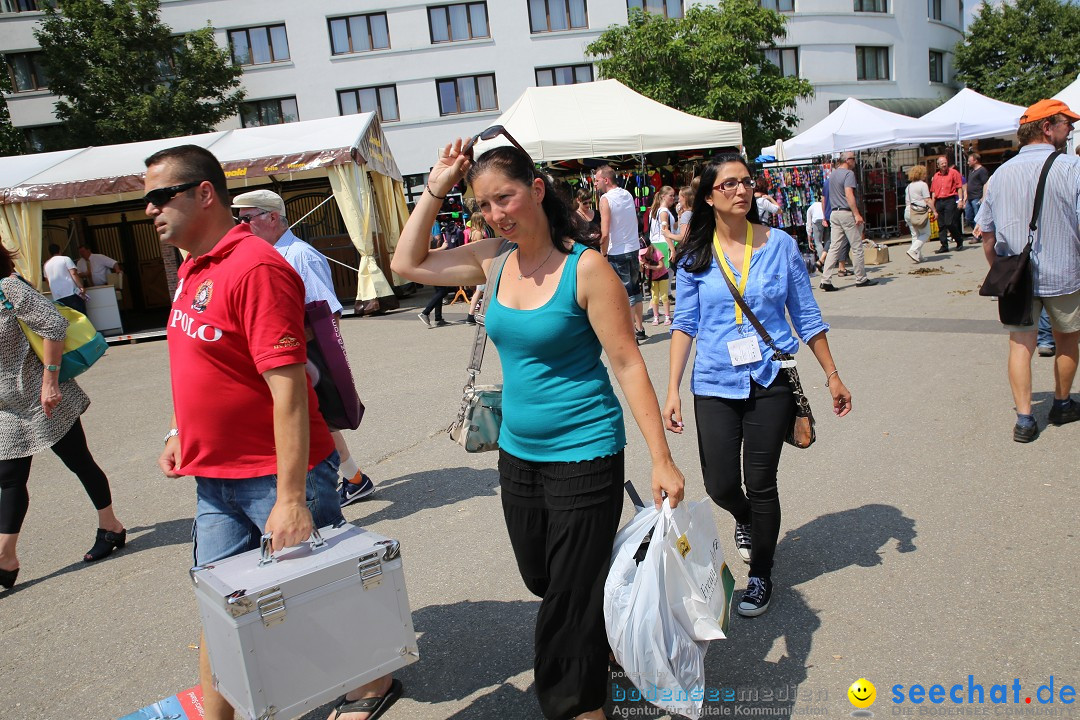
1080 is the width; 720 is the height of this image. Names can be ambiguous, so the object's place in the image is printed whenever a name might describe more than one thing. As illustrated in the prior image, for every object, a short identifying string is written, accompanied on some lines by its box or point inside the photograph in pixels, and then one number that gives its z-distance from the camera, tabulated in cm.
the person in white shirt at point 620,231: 867
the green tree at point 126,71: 2883
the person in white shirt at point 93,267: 1565
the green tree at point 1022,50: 3941
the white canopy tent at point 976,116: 1720
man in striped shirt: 466
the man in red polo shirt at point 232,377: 222
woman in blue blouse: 317
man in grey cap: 467
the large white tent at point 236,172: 1334
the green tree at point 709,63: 2811
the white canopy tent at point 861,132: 1705
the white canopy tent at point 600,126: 1359
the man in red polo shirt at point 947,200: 1603
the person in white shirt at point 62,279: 1257
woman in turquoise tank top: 237
